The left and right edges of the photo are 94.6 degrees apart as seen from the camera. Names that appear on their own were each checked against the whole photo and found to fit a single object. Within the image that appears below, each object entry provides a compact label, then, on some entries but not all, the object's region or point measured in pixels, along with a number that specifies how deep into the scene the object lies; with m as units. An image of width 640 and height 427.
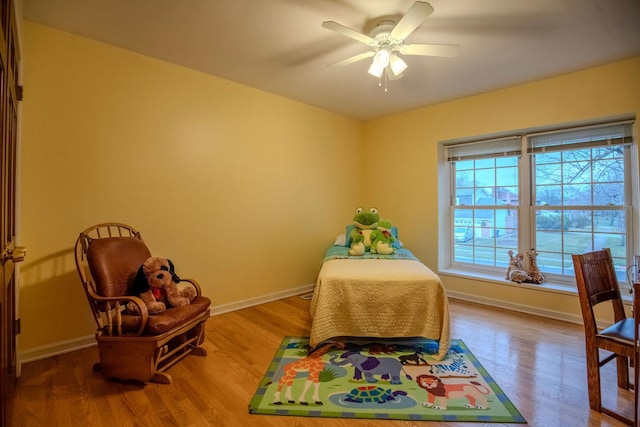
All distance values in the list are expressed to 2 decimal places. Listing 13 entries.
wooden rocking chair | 1.82
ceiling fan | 1.80
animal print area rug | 1.61
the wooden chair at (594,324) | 1.54
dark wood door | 1.17
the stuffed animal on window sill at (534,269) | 3.23
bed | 2.24
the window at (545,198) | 2.89
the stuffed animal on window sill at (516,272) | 3.27
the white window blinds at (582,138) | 2.80
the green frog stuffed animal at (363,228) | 3.21
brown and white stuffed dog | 2.06
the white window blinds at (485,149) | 3.43
